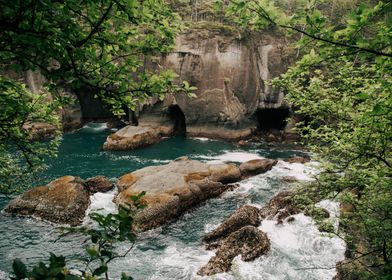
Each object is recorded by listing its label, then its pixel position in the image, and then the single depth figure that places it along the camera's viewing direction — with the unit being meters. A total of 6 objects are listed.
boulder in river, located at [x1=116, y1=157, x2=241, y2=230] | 19.08
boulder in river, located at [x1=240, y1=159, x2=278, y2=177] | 28.00
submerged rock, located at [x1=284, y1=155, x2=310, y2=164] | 32.03
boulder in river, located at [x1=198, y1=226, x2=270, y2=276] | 14.19
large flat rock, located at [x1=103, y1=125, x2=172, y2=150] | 35.62
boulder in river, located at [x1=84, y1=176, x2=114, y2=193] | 23.22
